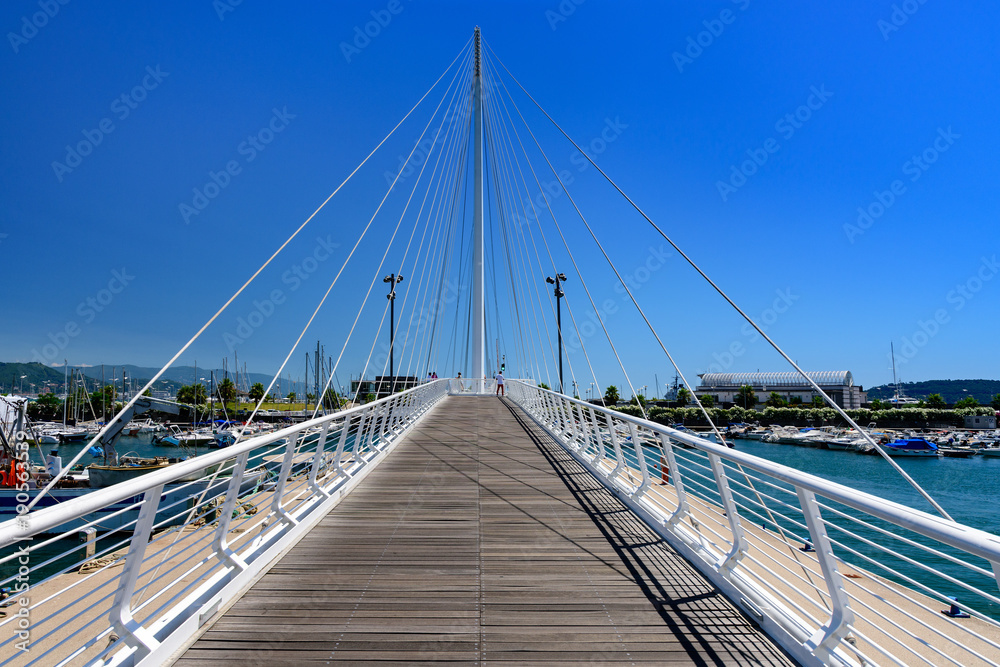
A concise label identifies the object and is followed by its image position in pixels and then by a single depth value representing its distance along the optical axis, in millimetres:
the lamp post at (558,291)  33125
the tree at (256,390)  92000
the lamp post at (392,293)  35219
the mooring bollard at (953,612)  10479
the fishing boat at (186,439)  43312
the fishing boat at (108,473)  19109
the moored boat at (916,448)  40644
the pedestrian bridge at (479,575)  2928
